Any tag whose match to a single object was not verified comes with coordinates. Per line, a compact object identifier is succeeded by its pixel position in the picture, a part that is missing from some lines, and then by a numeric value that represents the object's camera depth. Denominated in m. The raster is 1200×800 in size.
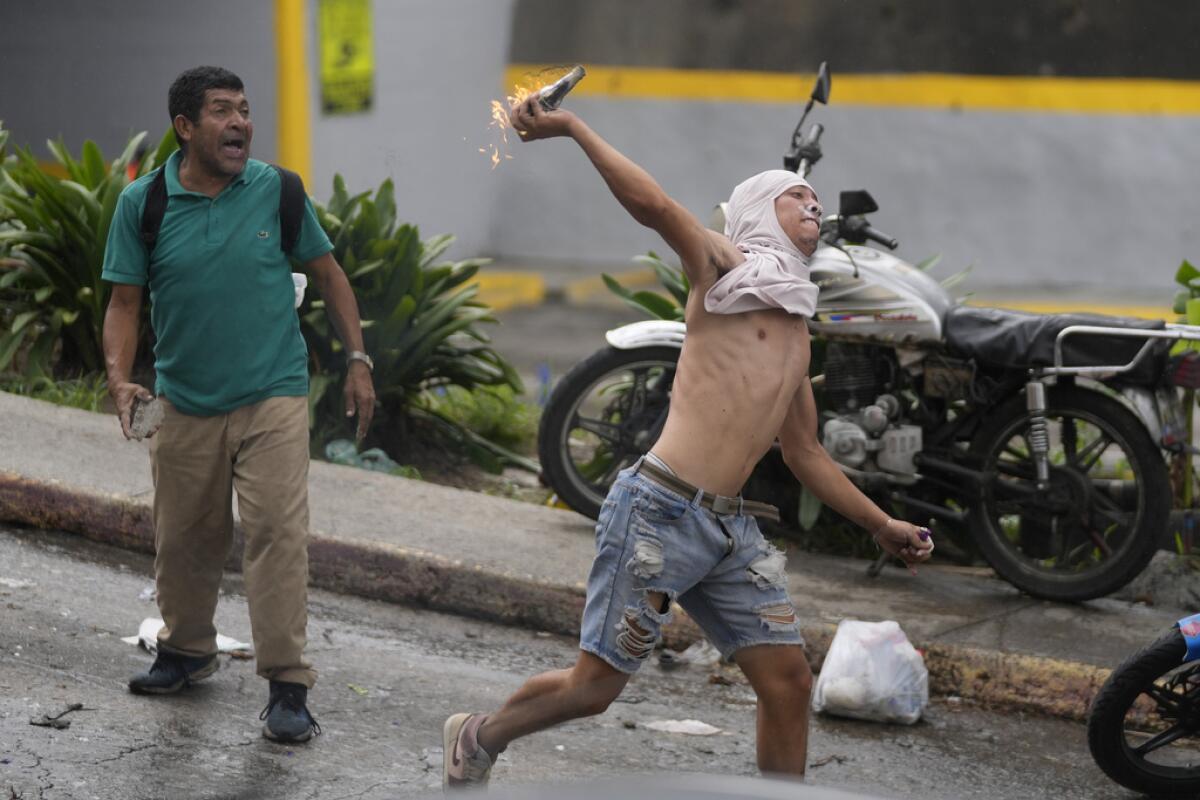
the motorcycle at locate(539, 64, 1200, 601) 12.39
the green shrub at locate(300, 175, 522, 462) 15.98
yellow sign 26.55
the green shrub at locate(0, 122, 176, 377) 16.37
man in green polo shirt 9.75
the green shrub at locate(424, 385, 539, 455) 17.58
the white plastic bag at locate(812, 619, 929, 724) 11.02
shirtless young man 8.37
